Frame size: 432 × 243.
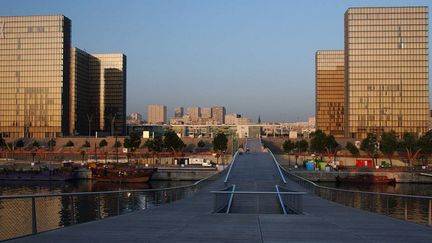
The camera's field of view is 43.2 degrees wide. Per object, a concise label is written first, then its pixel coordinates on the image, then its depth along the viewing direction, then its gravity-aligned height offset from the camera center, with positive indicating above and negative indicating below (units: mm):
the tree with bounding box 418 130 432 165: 98625 -2354
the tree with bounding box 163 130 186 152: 110312 -2146
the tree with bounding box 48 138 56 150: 130000 -3487
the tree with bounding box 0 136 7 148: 122750 -3367
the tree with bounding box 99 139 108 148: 127938 -3170
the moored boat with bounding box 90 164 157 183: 77812 -6405
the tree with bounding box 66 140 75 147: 130875 -3474
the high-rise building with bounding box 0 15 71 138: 146000 +14808
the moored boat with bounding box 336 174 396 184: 75938 -6501
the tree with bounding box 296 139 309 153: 117906 -2957
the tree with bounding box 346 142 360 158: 105250 -3337
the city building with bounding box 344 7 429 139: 139625 +16398
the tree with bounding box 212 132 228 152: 109312 -2391
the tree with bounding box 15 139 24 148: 126412 -3608
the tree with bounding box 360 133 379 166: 104312 -2481
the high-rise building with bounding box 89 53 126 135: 183875 +12316
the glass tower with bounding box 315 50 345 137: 171125 +13735
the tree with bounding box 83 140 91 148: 129038 -3497
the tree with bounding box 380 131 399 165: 99250 -2233
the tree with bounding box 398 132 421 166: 99600 -2496
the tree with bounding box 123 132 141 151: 112625 -2515
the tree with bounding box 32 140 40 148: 126875 -3599
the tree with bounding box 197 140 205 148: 128375 -3088
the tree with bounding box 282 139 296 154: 117438 -3018
